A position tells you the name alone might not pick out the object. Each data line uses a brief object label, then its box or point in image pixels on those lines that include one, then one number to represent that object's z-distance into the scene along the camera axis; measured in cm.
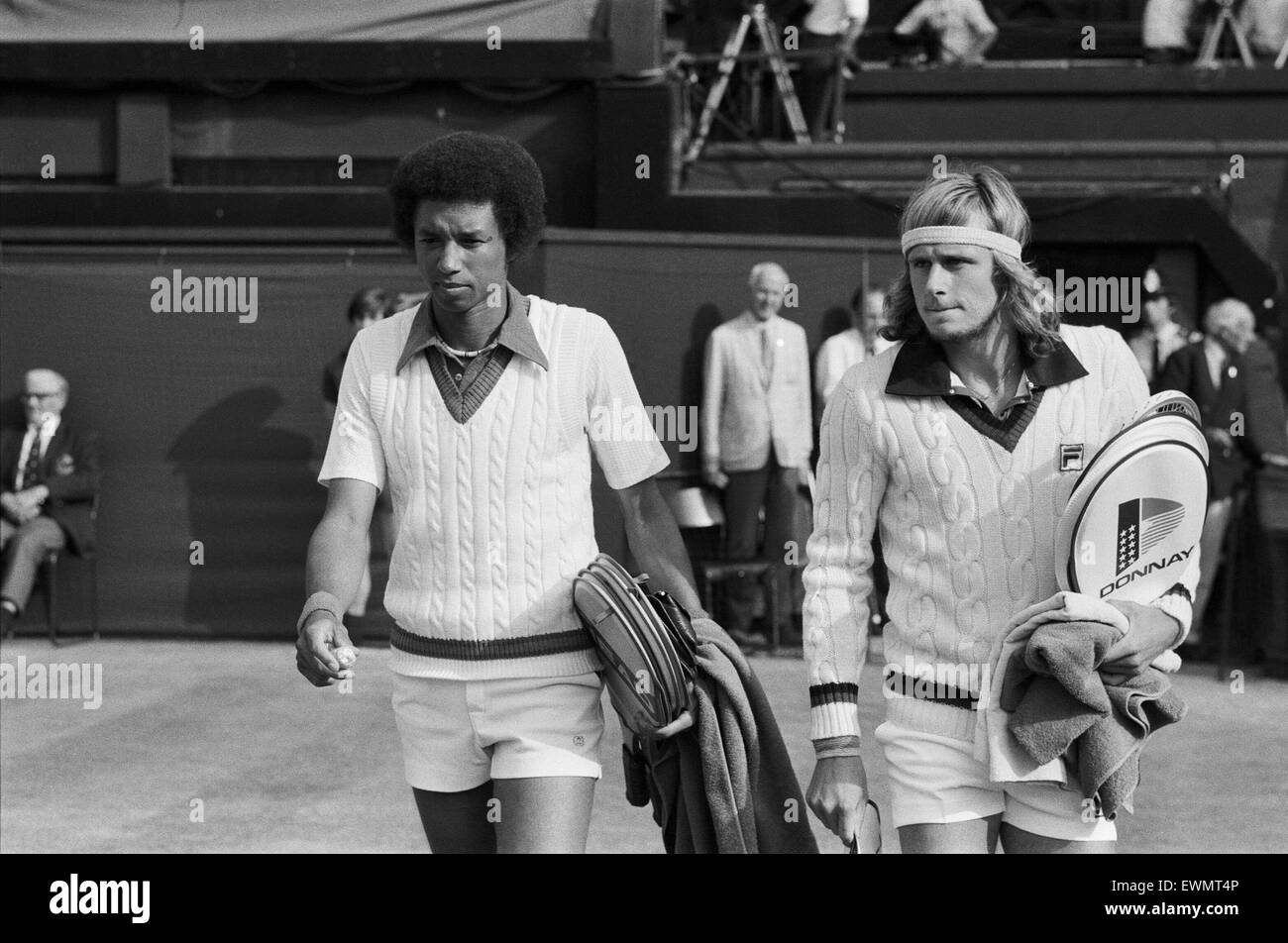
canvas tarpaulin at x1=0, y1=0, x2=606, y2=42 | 1196
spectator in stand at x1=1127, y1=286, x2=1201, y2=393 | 1034
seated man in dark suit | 1021
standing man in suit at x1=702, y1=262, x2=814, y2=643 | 1021
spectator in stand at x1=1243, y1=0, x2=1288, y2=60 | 1320
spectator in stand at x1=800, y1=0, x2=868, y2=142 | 1290
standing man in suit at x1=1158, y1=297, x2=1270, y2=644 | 961
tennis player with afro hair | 355
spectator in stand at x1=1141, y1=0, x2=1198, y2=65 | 1336
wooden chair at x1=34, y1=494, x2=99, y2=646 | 1025
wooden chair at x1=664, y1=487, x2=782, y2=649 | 1006
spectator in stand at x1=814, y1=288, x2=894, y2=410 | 1018
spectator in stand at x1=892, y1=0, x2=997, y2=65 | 1370
